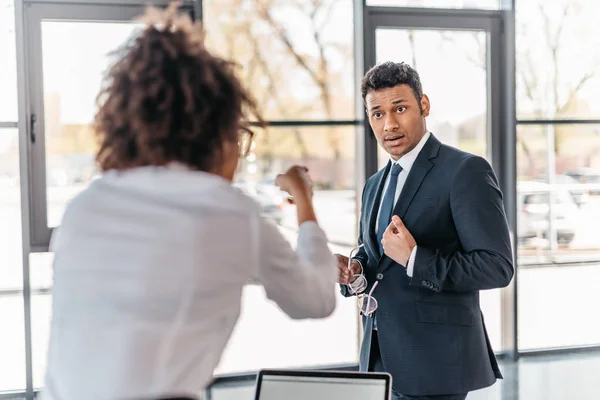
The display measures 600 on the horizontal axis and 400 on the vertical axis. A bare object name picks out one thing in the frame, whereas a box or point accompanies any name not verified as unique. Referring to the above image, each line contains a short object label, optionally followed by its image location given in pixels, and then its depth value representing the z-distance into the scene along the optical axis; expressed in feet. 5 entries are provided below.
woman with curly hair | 3.20
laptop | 4.50
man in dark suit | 6.07
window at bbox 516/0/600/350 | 16.33
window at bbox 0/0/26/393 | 13.71
